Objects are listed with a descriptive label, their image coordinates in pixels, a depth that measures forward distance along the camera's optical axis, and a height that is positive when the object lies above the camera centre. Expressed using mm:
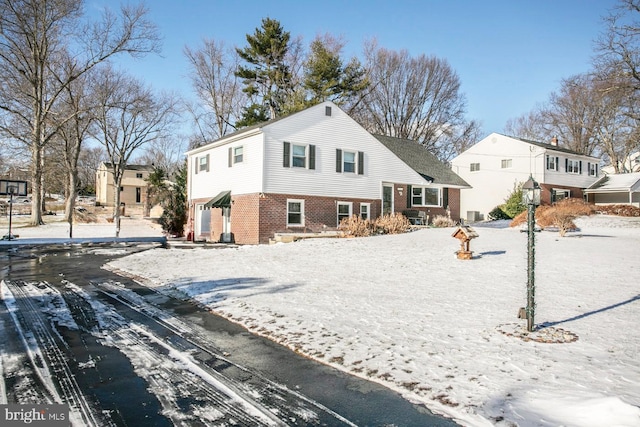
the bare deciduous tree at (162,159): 59425 +8438
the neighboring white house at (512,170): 35000 +3954
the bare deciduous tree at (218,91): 40188 +11810
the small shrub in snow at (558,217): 17602 -91
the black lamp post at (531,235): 5871 -298
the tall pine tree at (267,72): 37062 +12758
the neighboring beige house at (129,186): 65000 +4157
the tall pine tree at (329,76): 35688 +11970
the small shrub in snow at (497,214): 32688 +40
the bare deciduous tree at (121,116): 35250 +8677
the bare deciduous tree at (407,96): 42906 +12301
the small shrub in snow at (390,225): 19406 -514
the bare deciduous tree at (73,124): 33781 +7601
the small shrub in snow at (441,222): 24000 -449
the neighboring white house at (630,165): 47781 +5990
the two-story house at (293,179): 19484 +1812
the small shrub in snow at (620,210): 29688 +368
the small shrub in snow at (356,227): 18359 -596
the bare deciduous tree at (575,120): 42469 +10171
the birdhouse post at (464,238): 12047 -685
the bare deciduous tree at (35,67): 28109 +10654
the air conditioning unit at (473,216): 38781 -148
